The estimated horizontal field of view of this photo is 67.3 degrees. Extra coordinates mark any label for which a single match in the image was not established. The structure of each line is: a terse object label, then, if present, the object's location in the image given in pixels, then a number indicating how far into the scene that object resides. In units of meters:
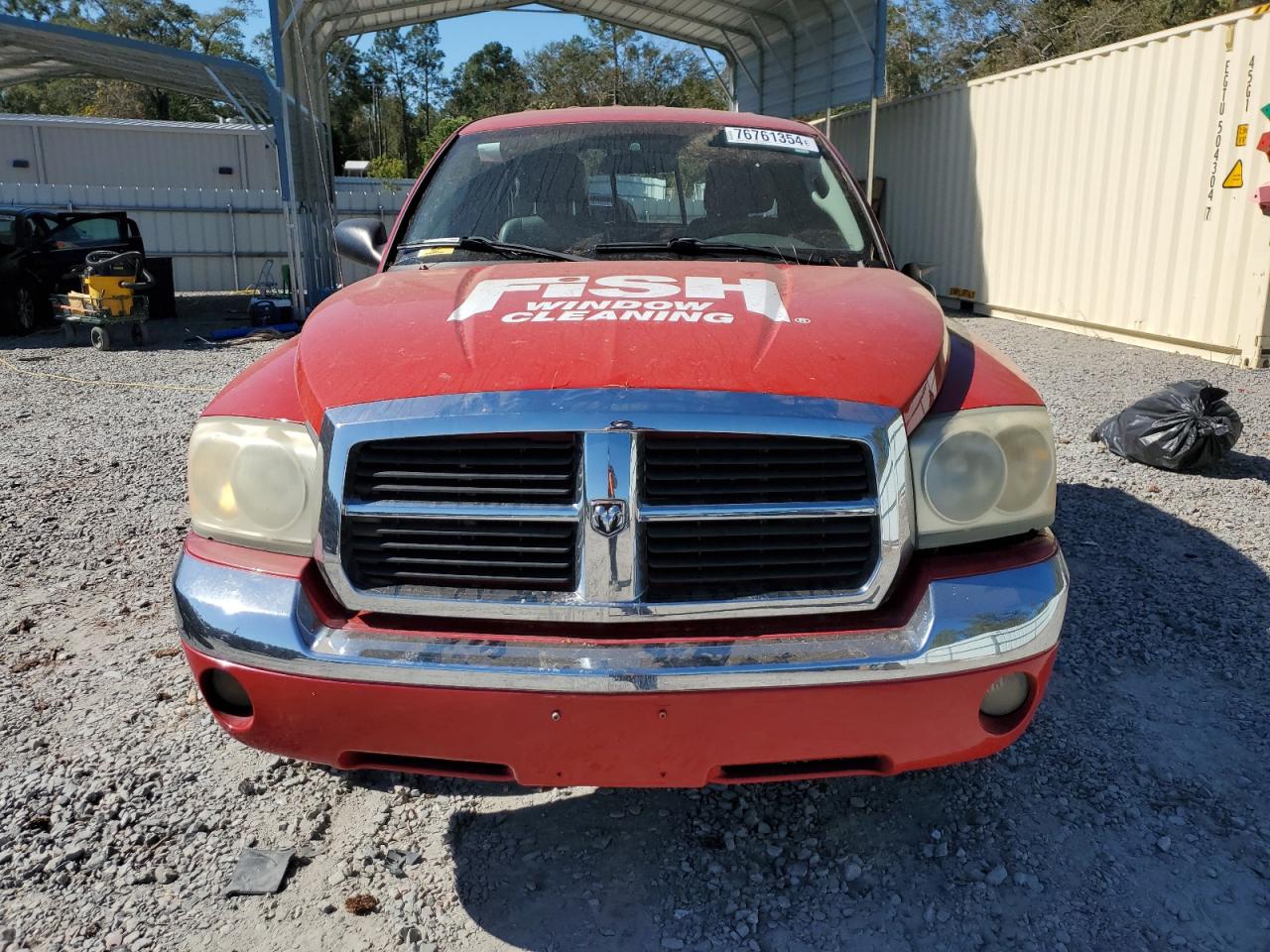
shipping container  8.60
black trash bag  5.46
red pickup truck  1.87
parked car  12.69
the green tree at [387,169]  36.34
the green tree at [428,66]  59.22
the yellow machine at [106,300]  11.66
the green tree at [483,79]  52.62
